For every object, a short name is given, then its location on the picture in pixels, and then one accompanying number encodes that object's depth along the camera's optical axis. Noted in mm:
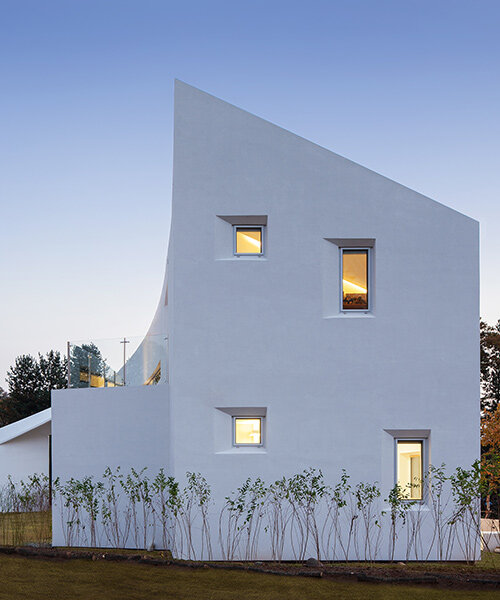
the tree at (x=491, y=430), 22384
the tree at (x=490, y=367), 34312
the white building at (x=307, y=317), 9008
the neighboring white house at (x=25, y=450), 21688
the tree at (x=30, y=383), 35781
